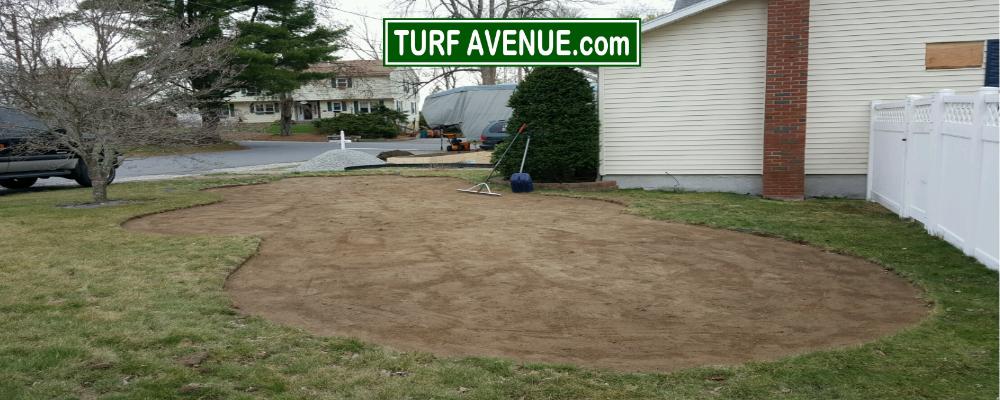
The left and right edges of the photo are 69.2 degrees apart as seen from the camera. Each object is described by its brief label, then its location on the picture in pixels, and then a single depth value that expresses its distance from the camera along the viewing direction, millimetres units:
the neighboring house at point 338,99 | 60281
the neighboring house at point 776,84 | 11312
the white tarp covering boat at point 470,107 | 26188
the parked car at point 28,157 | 11434
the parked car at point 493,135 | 25234
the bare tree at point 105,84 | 10250
